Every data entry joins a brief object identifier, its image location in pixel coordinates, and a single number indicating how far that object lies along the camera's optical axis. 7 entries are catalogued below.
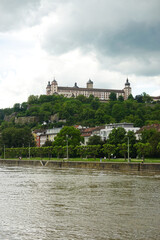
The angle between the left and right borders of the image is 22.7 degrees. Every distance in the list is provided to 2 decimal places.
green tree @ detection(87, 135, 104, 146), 107.43
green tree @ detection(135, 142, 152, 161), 75.75
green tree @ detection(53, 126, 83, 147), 110.50
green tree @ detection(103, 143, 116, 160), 87.82
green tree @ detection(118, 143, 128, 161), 83.81
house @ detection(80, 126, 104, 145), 143.62
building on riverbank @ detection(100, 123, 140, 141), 134.88
